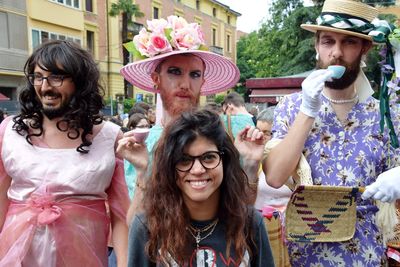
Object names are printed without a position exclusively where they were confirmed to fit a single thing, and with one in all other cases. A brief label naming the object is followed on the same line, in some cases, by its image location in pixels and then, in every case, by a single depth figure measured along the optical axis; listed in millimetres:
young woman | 1518
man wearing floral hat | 1929
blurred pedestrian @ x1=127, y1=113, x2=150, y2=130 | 5313
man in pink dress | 1754
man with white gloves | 1771
